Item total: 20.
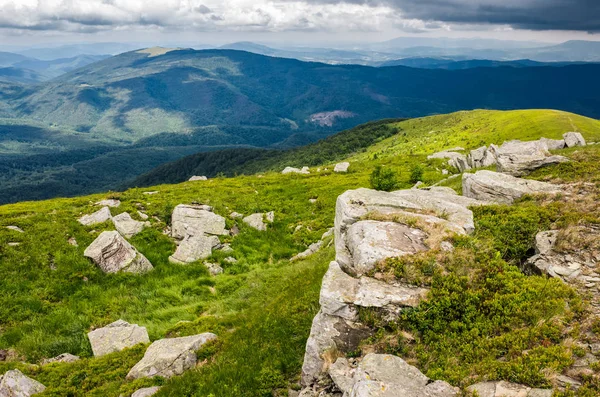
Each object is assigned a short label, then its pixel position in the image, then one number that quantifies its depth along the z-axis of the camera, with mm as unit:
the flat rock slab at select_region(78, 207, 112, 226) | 25828
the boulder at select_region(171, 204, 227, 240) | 26312
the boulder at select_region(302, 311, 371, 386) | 9445
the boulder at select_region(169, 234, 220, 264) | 23234
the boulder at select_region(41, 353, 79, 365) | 14348
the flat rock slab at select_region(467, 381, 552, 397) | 6854
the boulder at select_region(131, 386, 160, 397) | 10898
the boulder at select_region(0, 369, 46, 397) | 11288
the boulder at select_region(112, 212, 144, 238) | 25125
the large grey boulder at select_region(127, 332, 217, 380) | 11992
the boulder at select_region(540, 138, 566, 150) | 41469
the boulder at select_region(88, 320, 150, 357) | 14648
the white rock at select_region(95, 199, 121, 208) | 30933
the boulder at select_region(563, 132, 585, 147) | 40444
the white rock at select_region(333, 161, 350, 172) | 62888
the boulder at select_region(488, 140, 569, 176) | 23812
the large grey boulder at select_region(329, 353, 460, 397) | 7309
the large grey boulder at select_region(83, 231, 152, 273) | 20875
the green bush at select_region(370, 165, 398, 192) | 33938
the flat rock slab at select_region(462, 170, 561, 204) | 18062
